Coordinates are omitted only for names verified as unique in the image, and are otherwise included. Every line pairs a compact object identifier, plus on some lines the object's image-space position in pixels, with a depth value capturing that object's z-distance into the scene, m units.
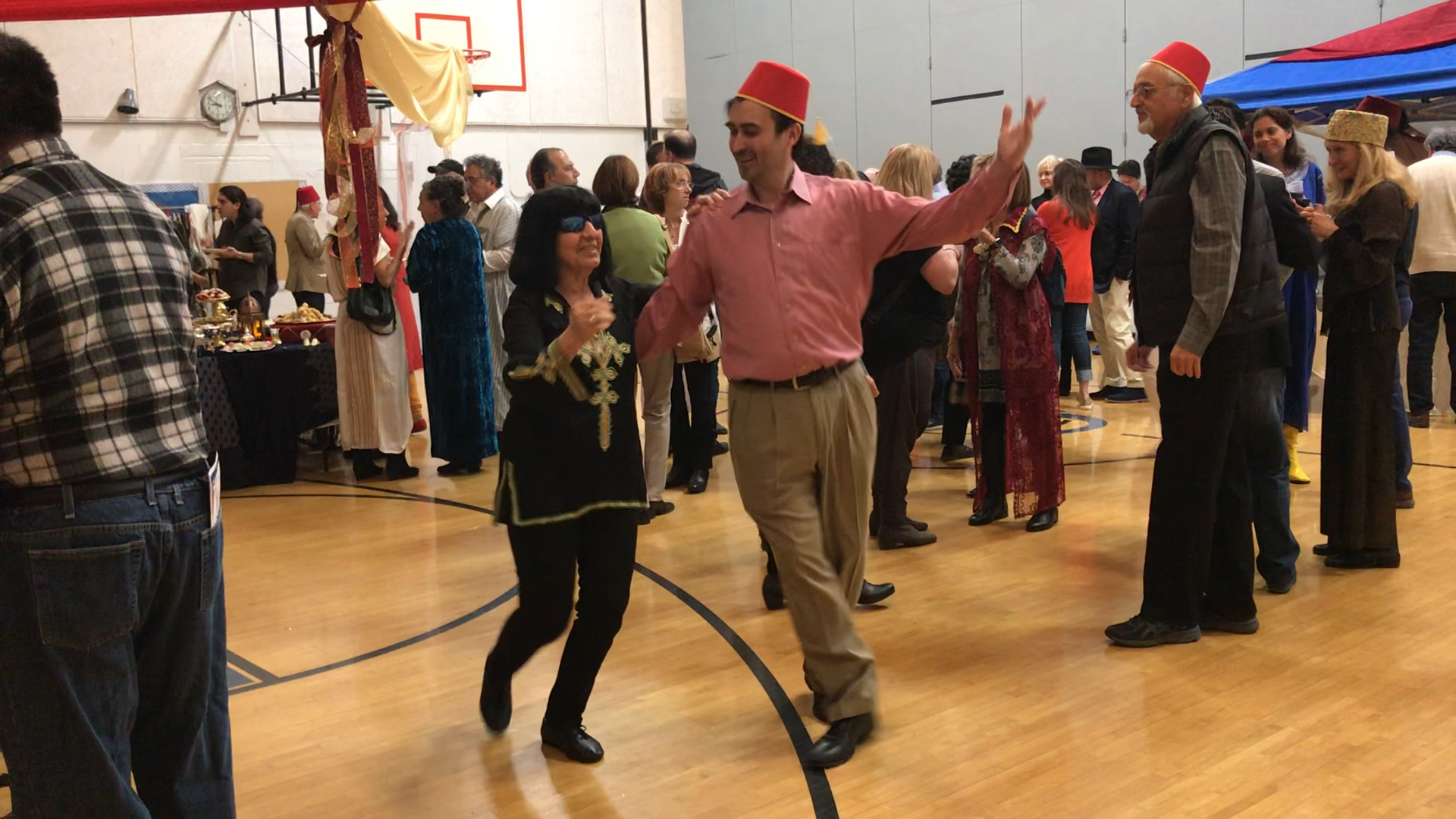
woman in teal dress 6.66
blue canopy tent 7.90
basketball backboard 13.69
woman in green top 5.40
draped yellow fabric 7.28
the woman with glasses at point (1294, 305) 5.35
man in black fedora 8.48
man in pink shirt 3.06
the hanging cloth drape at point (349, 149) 6.52
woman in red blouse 8.26
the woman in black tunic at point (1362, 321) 4.44
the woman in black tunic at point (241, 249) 9.50
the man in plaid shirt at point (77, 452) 2.03
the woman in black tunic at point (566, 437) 2.99
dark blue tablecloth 6.77
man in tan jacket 9.24
